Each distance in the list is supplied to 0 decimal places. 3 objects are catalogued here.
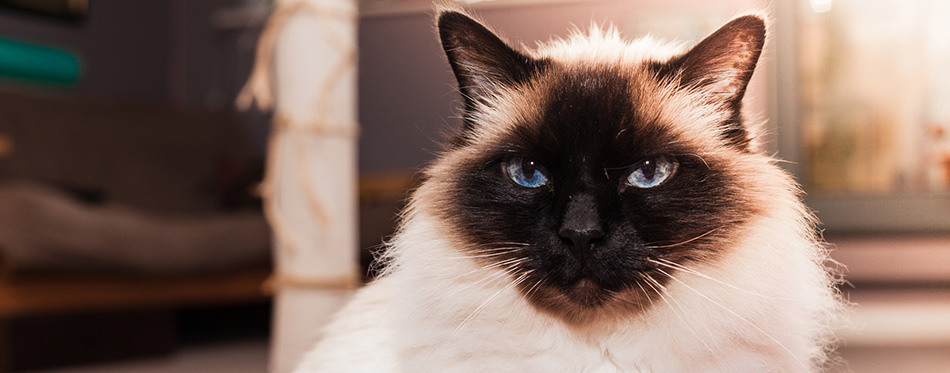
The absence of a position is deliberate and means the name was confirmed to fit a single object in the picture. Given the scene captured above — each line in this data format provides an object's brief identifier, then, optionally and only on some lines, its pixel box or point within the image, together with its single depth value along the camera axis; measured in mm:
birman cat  550
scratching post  967
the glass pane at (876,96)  1935
